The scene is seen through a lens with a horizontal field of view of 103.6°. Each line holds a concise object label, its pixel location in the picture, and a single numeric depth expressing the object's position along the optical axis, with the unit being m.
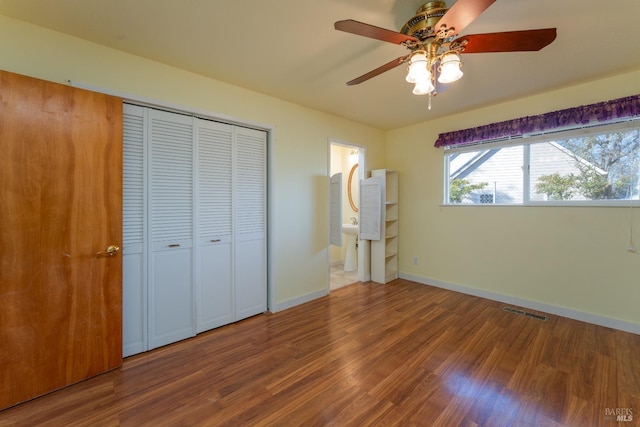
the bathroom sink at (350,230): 4.55
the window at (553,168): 2.51
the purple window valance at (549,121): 2.40
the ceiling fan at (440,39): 1.28
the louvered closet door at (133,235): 2.10
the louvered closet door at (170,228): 2.24
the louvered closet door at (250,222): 2.78
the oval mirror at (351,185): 5.20
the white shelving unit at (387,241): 4.06
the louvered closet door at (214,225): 2.51
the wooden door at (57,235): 1.57
